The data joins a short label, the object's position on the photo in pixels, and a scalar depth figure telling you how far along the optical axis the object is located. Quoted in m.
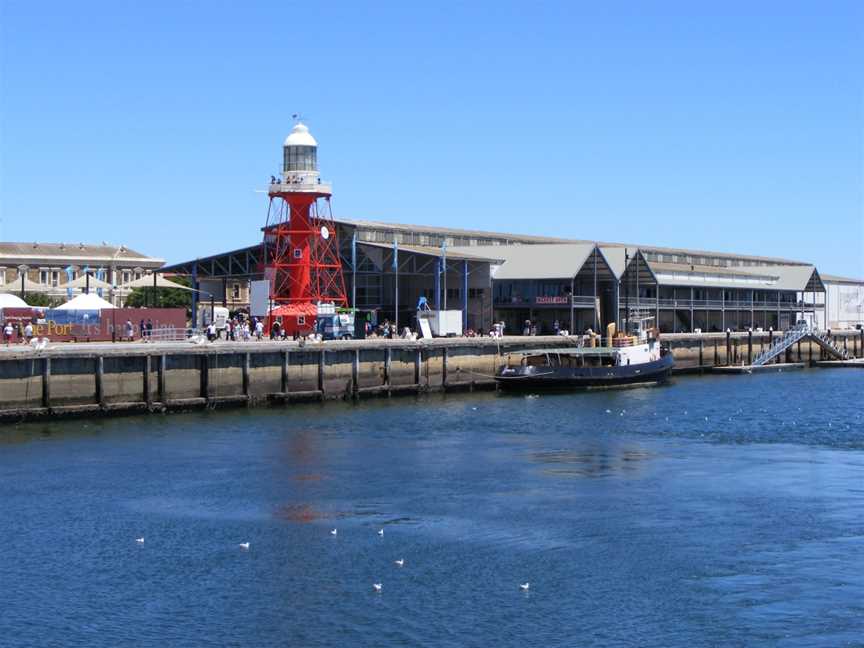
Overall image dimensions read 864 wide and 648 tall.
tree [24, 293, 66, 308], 138.02
